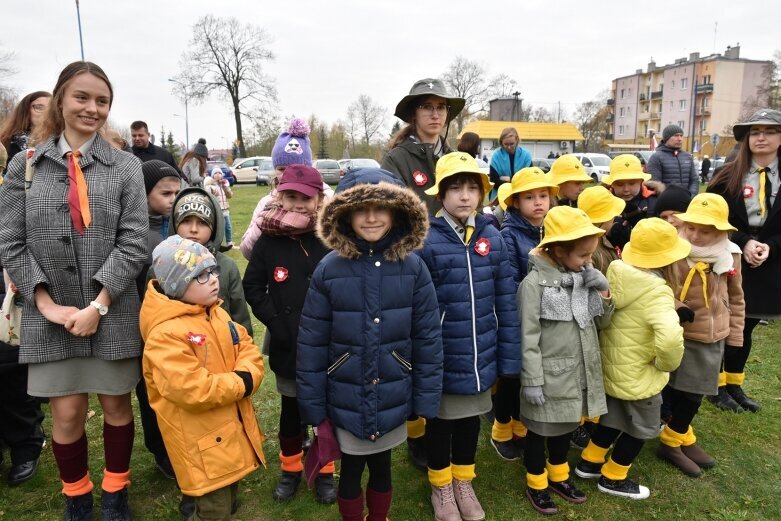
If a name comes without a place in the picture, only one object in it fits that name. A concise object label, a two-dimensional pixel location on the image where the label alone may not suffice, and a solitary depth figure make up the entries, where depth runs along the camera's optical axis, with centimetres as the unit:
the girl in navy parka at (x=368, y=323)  235
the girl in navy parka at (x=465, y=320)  268
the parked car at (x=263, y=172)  2699
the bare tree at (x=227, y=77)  3925
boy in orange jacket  219
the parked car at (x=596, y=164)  2447
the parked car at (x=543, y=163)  2532
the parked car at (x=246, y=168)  2959
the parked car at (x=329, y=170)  2648
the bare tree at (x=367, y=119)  5859
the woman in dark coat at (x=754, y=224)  401
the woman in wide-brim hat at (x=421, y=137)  338
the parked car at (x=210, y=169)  2353
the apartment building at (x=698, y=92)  6069
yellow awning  4544
